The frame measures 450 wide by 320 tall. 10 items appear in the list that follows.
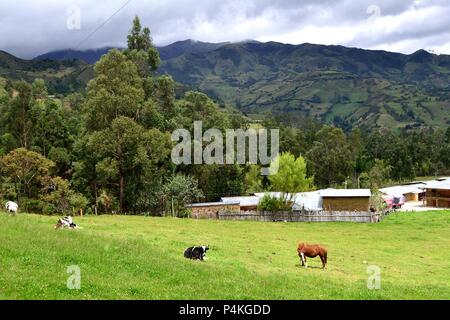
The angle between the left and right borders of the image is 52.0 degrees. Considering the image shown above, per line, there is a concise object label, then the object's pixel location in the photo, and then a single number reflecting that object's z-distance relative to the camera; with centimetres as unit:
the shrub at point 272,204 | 6831
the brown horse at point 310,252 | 2775
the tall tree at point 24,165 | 5091
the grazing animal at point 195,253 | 2541
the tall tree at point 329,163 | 12494
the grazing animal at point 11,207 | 3356
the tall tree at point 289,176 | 7019
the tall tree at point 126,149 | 5775
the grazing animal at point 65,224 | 3015
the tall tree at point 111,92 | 5900
